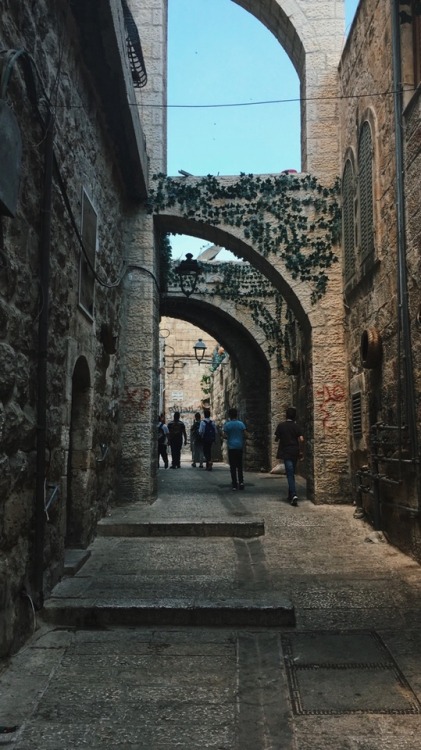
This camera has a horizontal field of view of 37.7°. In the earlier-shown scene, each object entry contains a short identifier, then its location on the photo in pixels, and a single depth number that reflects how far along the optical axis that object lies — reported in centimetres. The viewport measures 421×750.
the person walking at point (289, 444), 759
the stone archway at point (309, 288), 752
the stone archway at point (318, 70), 802
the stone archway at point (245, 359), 1350
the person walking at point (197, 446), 1439
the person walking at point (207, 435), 1296
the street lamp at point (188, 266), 934
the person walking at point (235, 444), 905
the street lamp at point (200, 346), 1461
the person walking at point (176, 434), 1345
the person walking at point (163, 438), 1309
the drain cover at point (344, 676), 258
